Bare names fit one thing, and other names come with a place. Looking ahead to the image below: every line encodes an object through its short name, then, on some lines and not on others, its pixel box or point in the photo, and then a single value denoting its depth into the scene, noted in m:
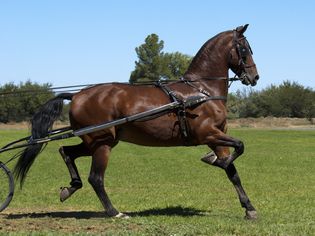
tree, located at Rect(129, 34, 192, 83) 110.69
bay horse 10.23
